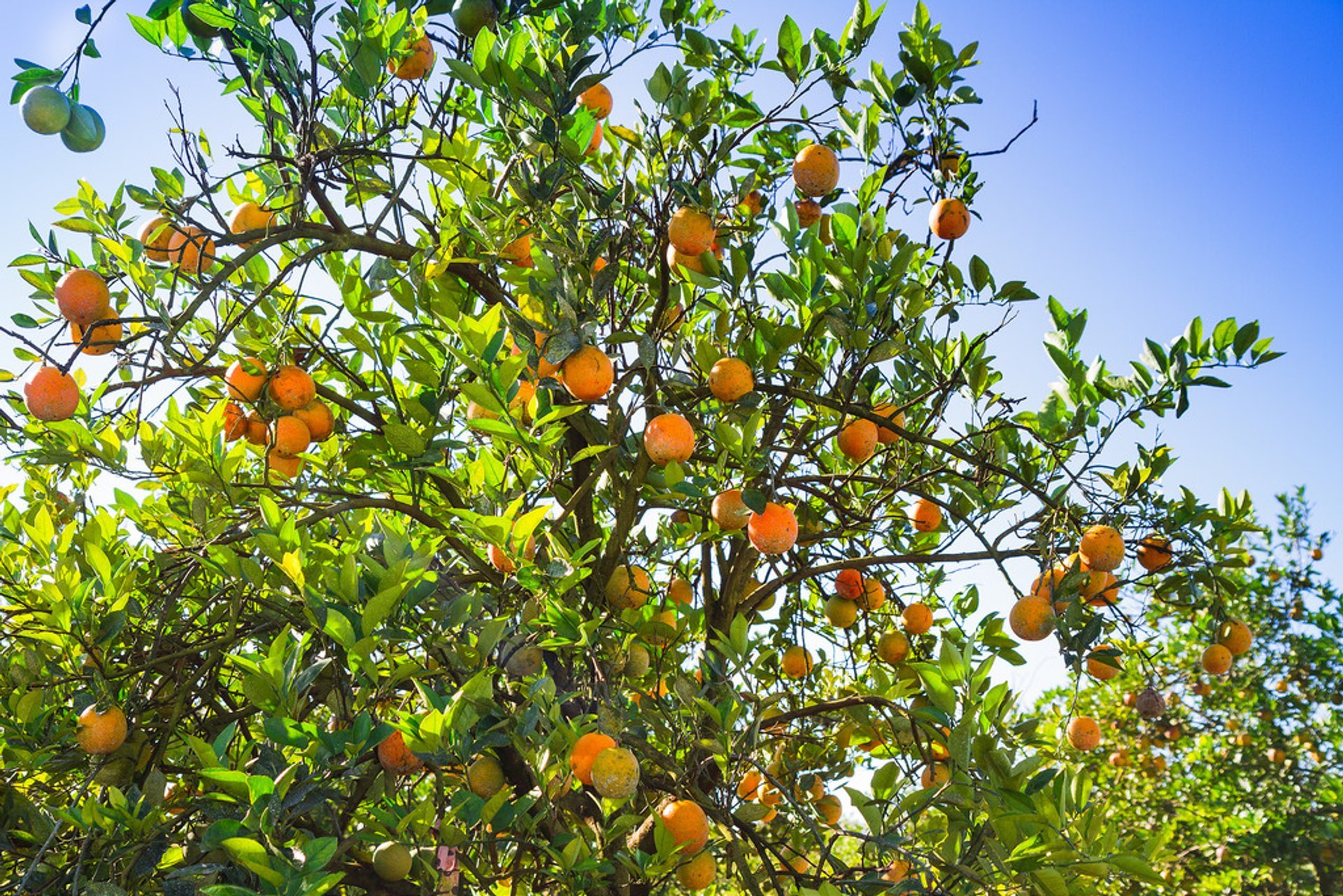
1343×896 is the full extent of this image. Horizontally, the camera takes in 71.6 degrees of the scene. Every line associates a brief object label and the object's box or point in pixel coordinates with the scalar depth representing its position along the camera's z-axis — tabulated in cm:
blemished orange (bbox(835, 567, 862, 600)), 312
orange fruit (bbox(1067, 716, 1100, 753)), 289
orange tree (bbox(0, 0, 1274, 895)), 174
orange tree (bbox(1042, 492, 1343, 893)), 498
